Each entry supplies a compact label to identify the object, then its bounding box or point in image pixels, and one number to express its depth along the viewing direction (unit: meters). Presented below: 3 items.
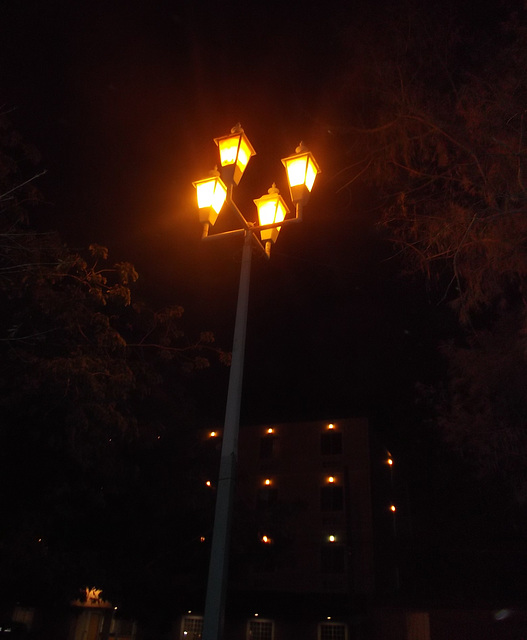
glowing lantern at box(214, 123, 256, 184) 7.05
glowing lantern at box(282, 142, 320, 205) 7.19
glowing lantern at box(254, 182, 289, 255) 7.30
